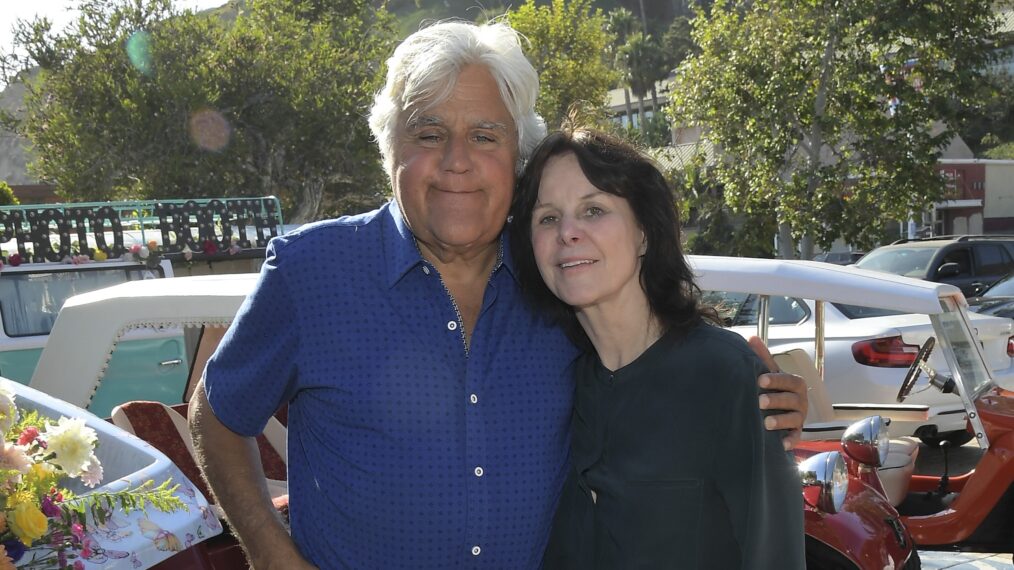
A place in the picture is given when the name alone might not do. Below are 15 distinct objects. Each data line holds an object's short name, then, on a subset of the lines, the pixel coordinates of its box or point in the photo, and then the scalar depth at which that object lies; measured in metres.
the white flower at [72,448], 2.17
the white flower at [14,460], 2.04
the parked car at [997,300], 11.52
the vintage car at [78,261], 8.35
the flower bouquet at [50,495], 1.95
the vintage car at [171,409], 3.64
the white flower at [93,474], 2.24
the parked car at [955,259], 15.38
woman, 2.00
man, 2.21
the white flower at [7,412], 2.17
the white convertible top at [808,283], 4.11
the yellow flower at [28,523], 1.93
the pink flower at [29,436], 2.20
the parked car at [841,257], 24.18
